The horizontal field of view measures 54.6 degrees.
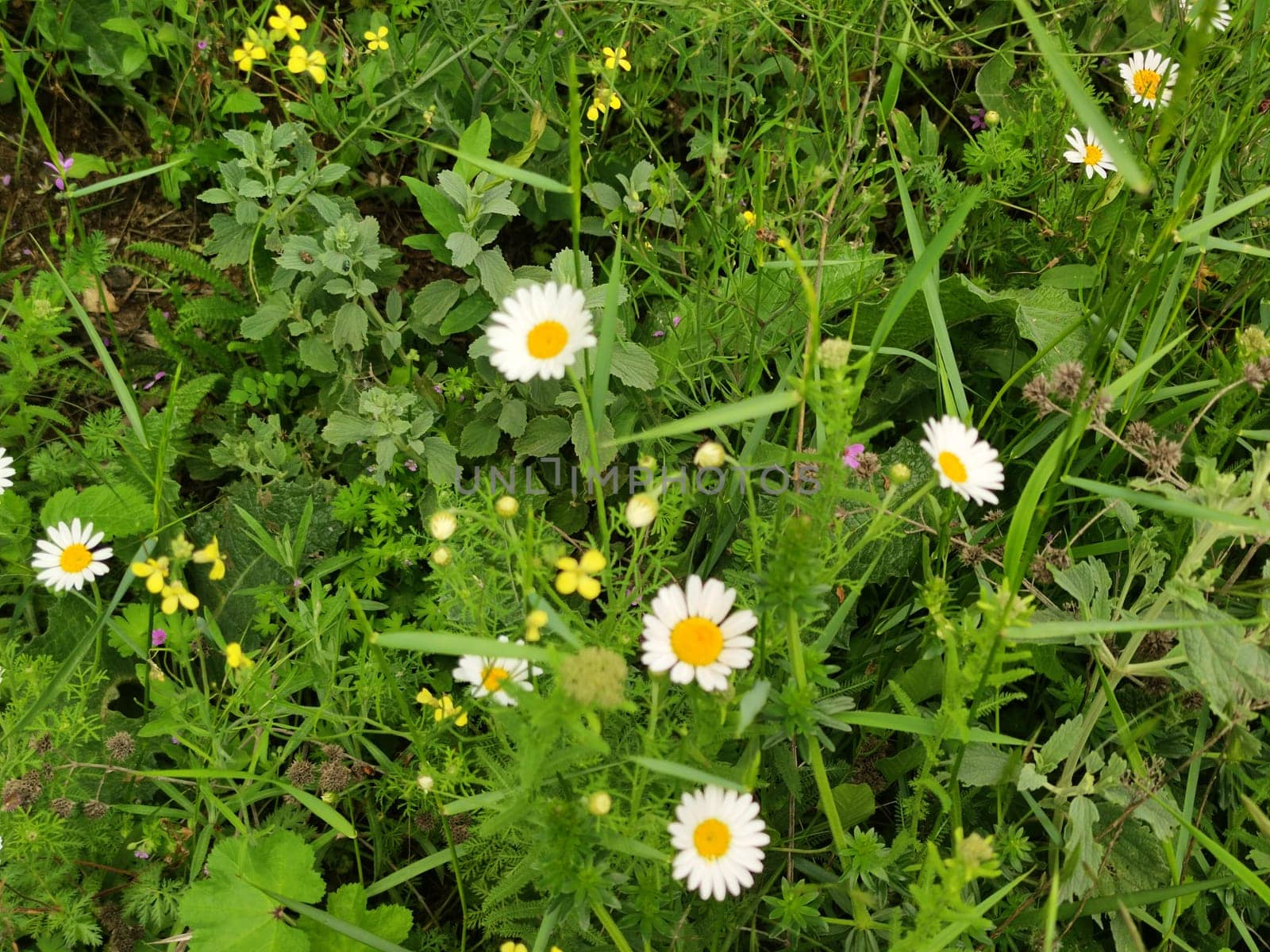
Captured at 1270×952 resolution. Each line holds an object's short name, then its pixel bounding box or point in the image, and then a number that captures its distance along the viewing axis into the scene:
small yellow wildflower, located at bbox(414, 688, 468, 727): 0.41
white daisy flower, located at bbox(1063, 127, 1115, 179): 0.56
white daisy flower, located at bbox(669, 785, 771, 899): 0.34
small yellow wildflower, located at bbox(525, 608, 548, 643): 0.32
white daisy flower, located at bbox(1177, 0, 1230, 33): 0.55
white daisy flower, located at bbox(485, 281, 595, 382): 0.34
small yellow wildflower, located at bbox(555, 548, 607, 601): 0.34
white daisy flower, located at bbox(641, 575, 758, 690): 0.34
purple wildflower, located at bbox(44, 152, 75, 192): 0.63
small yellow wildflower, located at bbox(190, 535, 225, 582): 0.39
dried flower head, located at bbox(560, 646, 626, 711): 0.30
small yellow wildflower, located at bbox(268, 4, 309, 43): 0.54
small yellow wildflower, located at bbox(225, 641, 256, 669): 0.39
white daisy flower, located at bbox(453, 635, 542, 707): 0.36
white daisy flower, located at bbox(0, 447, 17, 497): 0.50
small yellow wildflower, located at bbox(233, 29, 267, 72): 0.53
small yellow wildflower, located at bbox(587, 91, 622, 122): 0.56
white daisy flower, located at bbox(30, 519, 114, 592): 0.47
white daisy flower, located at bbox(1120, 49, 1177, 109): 0.57
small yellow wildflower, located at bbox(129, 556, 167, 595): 0.39
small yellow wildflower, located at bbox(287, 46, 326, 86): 0.54
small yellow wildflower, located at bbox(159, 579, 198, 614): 0.40
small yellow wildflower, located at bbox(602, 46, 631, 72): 0.55
